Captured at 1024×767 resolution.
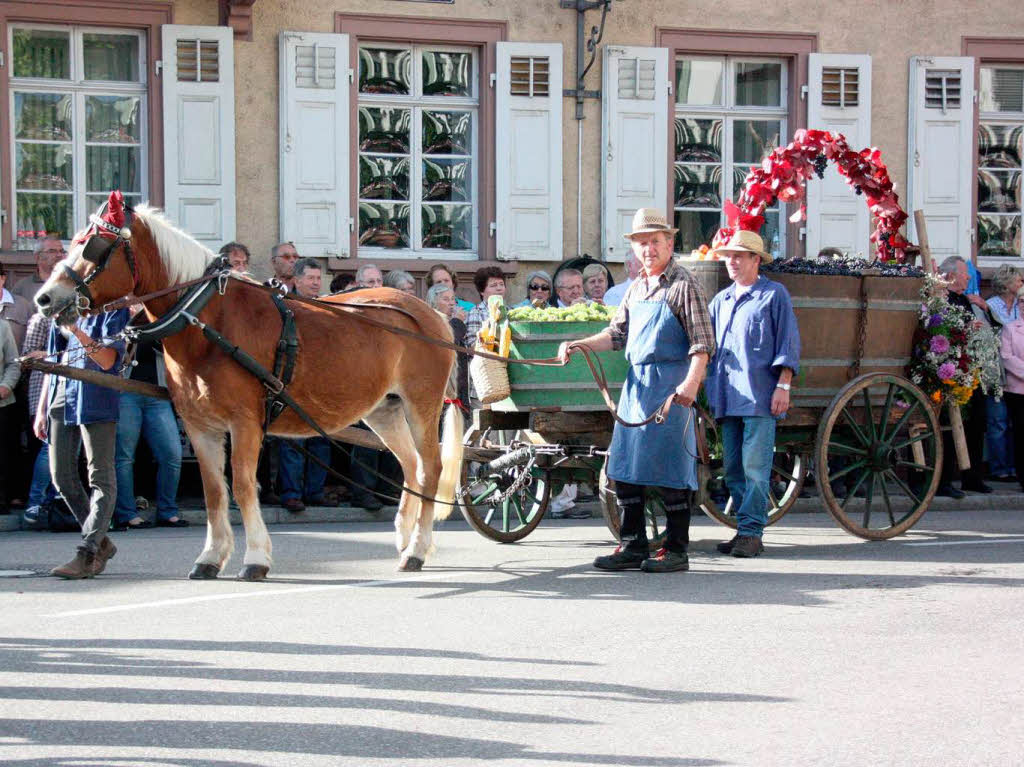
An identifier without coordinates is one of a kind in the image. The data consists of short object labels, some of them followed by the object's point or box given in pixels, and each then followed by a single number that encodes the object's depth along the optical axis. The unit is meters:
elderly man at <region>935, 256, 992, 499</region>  13.63
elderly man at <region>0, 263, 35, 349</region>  12.52
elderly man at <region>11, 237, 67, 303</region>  12.66
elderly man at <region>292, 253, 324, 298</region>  12.70
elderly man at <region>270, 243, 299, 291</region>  13.47
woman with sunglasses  13.54
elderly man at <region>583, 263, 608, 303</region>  13.83
